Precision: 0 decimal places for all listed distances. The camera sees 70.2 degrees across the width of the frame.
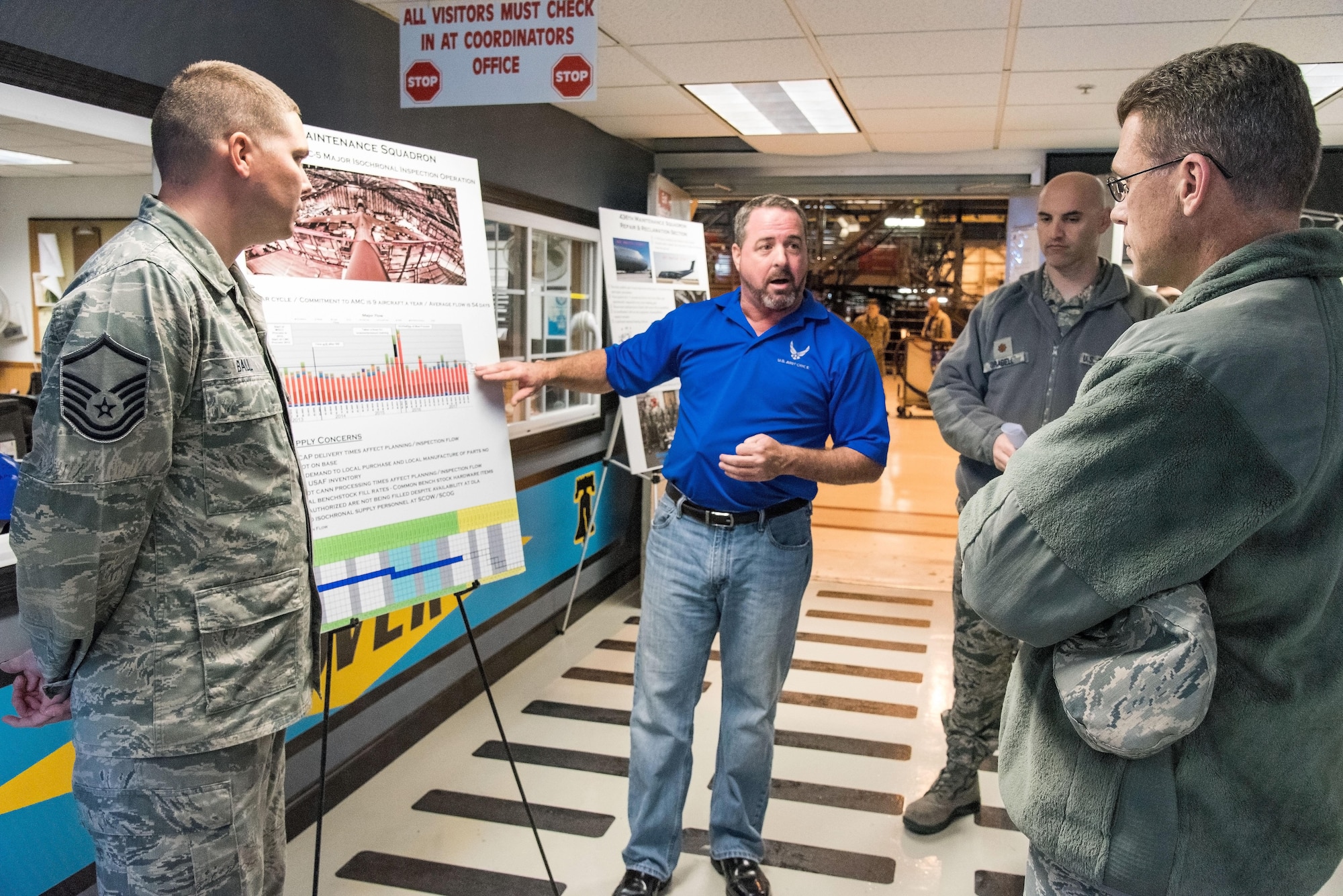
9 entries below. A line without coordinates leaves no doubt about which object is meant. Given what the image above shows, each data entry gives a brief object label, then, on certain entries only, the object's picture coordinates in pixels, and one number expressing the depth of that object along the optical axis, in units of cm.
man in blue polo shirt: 228
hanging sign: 237
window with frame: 426
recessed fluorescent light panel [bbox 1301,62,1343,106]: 366
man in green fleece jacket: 87
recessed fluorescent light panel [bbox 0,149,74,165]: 219
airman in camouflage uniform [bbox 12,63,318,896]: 120
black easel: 184
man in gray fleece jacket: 245
